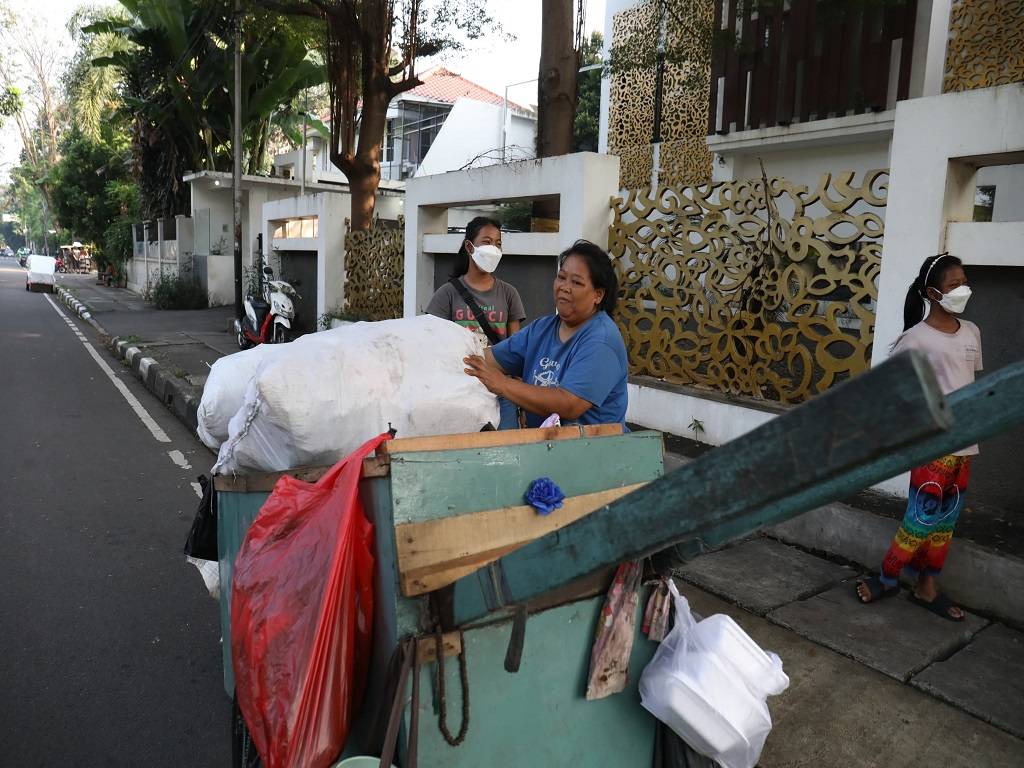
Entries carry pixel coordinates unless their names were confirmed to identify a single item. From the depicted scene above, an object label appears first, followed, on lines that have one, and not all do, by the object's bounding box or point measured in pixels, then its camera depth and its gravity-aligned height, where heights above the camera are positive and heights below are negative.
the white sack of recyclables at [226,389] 2.35 -0.39
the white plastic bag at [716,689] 1.66 -0.90
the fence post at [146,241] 23.00 +0.46
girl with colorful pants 3.16 -0.76
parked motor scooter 10.42 -0.77
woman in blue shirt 2.22 -0.27
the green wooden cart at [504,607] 1.47 -0.67
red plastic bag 1.48 -0.74
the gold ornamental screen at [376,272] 8.93 -0.09
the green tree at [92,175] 28.00 +2.90
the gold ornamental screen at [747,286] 4.50 -0.06
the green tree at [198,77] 17.11 +4.32
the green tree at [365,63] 10.05 +2.69
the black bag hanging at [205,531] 2.49 -0.89
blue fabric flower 1.61 -0.47
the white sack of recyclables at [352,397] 1.85 -0.33
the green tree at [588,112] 20.56 +4.30
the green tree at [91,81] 23.80 +5.47
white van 24.81 -0.65
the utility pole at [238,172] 13.26 +1.56
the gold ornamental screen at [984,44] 6.54 +2.10
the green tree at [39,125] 35.98 +7.08
